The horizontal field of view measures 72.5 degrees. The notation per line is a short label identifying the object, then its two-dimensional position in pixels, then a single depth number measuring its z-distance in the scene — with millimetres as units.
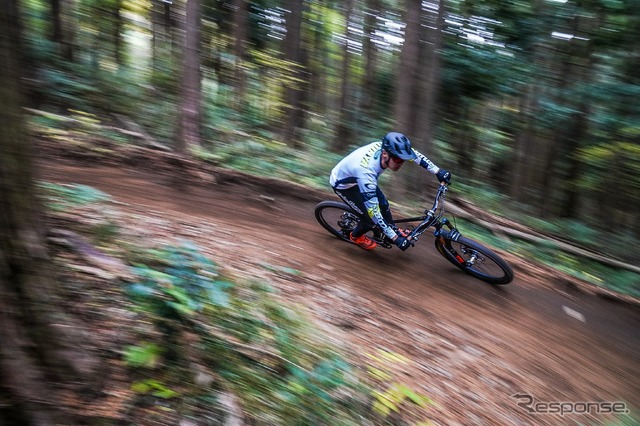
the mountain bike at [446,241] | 6945
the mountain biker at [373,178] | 6528
